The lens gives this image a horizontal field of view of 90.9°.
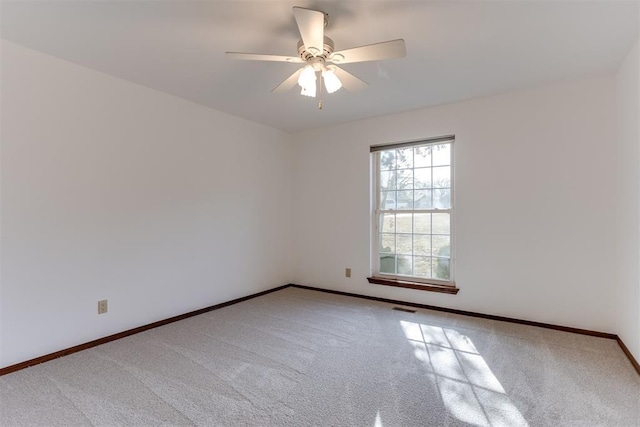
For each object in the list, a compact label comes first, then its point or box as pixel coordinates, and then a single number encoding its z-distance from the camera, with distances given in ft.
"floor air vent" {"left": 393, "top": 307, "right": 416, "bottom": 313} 11.49
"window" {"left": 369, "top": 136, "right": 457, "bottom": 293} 11.89
